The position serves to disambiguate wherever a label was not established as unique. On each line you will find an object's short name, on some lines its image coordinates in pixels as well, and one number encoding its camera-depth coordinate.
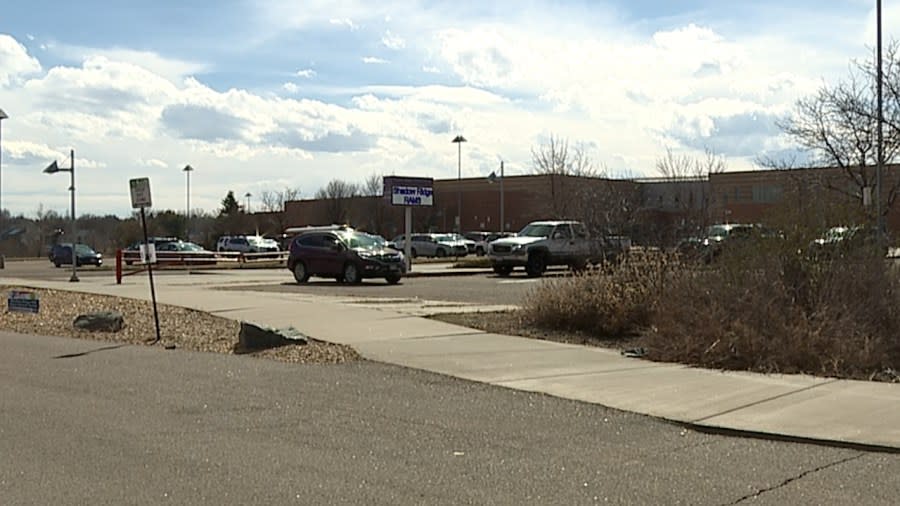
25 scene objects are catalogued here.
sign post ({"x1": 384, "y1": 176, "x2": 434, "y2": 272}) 37.34
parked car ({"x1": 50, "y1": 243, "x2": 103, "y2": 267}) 52.06
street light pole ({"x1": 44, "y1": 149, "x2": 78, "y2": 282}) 34.55
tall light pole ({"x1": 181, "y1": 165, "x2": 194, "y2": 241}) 98.99
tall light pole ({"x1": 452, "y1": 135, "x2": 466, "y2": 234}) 94.69
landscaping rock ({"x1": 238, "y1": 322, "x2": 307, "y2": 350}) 14.27
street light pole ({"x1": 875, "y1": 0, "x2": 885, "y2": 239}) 27.58
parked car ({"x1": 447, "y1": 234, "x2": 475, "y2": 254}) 65.00
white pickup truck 32.53
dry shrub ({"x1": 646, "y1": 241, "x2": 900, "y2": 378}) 12.17
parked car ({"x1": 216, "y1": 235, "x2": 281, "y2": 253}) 66.31
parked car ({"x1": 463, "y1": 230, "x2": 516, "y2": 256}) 63.59
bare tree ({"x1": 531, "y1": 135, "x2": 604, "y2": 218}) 40.69
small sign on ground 19.08
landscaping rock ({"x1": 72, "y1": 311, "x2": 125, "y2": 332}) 17.00
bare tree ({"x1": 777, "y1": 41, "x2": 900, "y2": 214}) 32.19
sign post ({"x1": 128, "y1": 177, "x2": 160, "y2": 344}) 15.75
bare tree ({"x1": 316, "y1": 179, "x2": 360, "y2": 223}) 95.19
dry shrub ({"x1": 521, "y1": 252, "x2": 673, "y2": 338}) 15.46
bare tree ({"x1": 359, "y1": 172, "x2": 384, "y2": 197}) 96.38
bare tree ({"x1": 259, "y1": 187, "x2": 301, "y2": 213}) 108.19
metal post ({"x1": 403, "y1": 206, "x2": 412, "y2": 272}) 37.17
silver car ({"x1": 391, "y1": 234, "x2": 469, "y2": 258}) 63.12
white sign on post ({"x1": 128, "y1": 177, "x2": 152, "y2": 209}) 15.75
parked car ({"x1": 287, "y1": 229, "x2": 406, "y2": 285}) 29.47
